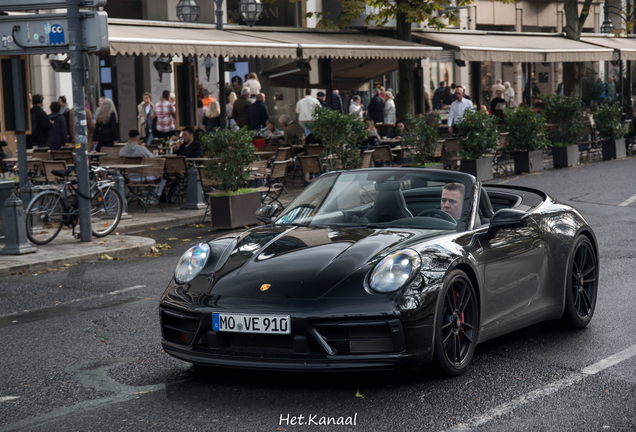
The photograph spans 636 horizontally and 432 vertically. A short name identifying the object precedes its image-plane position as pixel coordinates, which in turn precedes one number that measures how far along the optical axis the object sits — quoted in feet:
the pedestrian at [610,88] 124.16
